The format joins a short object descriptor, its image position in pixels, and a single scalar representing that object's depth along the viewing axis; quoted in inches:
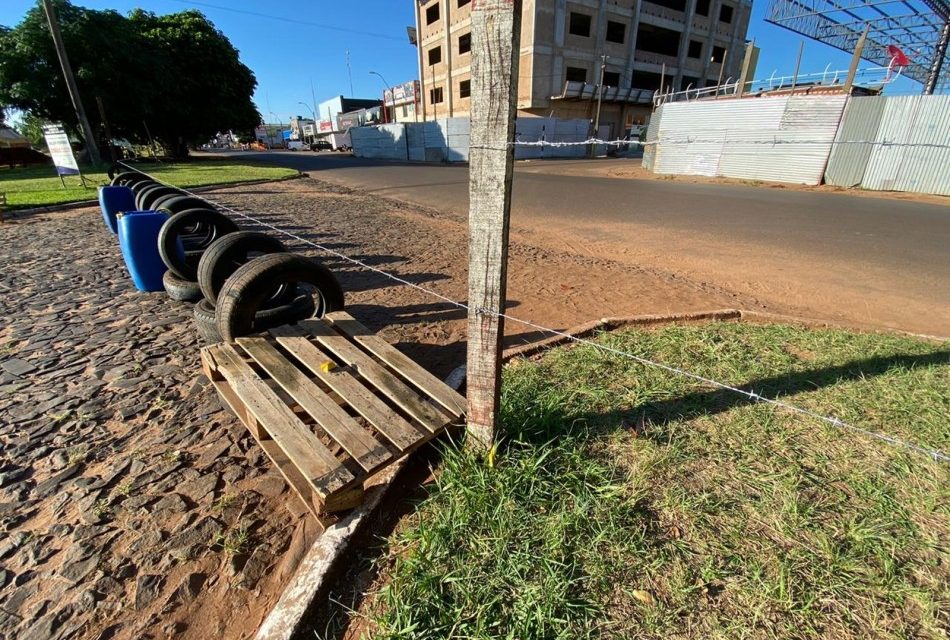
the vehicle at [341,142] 2570.6
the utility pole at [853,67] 595.5
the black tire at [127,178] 352.2
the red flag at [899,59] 835.0
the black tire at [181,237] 172.4
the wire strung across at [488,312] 82.0
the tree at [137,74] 921.5
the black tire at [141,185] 311.3
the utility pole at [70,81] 714.2
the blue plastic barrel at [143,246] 183.9
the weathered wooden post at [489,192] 65.0
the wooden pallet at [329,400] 78.8
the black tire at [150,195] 258.2
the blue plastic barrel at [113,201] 284.4
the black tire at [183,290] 175.8
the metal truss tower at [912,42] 925.8
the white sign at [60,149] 466.0
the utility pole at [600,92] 1475.1
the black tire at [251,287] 118.5
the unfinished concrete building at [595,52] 1450.5
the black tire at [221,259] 141.0
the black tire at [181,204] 203.6
